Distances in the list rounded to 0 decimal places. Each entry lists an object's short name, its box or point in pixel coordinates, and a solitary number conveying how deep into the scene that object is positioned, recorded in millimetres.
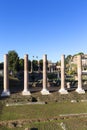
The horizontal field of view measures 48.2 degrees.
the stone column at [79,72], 14863
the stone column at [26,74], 14024
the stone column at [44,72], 14362
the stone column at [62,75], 14302
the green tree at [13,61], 32057
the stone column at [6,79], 13364
